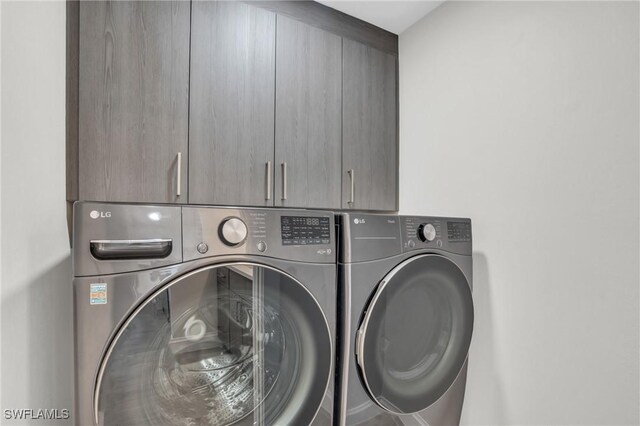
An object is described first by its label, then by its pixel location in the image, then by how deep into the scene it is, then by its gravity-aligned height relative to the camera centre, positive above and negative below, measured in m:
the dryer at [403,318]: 1.07 -0.35
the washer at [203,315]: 0.77 -0.26
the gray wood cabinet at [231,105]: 1.12 +0.43
